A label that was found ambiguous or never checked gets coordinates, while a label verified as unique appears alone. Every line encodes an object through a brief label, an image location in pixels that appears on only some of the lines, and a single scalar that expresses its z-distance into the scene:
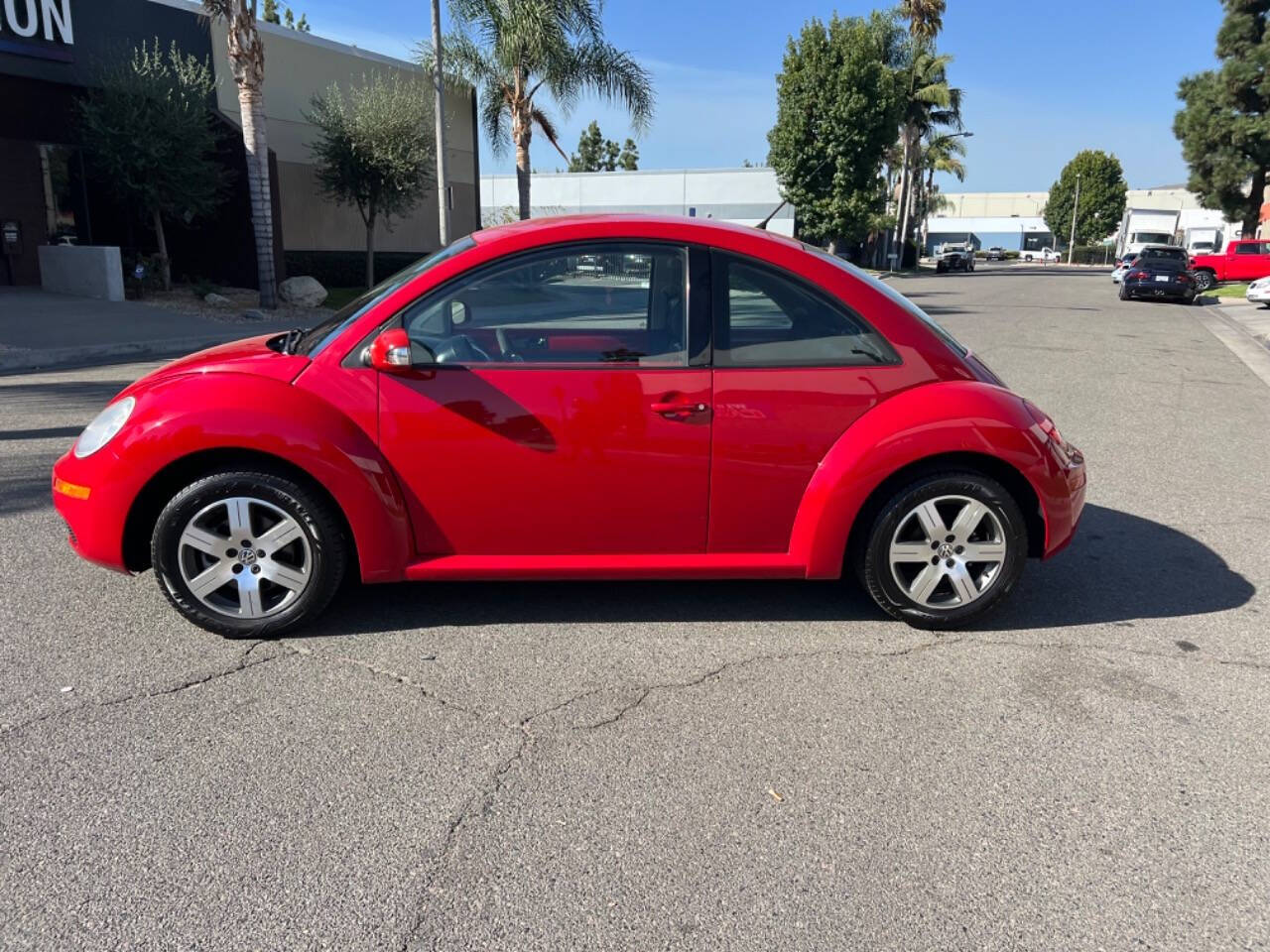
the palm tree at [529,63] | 22.42
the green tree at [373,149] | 21.55
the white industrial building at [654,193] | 44.12
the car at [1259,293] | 23.41
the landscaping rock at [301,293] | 20.56
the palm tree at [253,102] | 17.12
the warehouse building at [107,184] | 18.78
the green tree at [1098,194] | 91.38
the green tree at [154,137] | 17.77
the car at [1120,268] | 37.99
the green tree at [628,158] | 81.88
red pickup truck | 33.37
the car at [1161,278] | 27.16
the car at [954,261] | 56.47
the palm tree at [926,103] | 47.81
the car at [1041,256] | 91.00
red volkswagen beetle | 3.66
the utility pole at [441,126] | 20.45
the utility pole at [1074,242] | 88.50
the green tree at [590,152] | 80.25
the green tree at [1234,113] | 37.38
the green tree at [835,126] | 36.69
